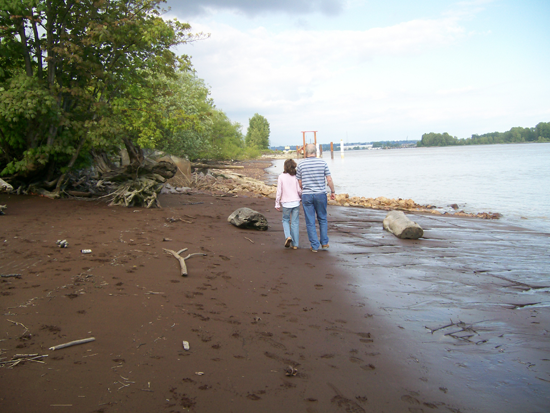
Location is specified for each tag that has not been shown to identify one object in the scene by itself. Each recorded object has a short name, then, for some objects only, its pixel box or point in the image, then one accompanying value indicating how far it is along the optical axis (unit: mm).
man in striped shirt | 7992
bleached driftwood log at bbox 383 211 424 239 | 9953
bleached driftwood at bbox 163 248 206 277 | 5781
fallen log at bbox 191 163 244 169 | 24469
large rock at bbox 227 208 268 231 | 9766
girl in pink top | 8289
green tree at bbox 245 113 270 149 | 118500
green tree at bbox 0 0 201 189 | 9898
